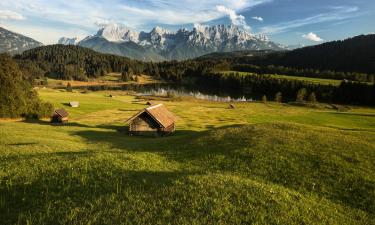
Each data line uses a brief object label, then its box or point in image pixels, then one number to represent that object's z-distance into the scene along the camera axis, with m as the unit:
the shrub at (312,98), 143.30
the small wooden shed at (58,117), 77.19
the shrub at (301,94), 151.12
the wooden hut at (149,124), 62.50
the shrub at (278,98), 152.50
